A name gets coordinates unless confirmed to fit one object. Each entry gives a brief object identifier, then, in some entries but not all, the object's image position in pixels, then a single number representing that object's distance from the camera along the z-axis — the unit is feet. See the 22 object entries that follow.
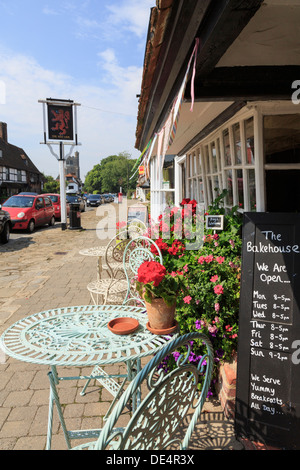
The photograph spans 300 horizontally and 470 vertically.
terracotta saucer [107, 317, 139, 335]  6.16
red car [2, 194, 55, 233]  40.45
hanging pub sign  43.57
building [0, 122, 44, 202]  131.13
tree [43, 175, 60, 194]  193.67
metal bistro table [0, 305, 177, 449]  5.47
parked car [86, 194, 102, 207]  116.20
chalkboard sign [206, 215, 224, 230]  10.45
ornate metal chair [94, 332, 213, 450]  2.98
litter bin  44.39
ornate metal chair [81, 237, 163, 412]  8.49
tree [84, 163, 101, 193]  319.68
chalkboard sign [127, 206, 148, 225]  32.81
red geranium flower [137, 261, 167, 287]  6.02
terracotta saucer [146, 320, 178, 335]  6.10
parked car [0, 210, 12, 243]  31.68
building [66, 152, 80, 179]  381.19
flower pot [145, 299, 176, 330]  6.03
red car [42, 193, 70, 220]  55.62
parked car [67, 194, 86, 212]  76.60
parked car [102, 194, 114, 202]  161.27
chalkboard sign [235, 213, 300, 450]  6.37
